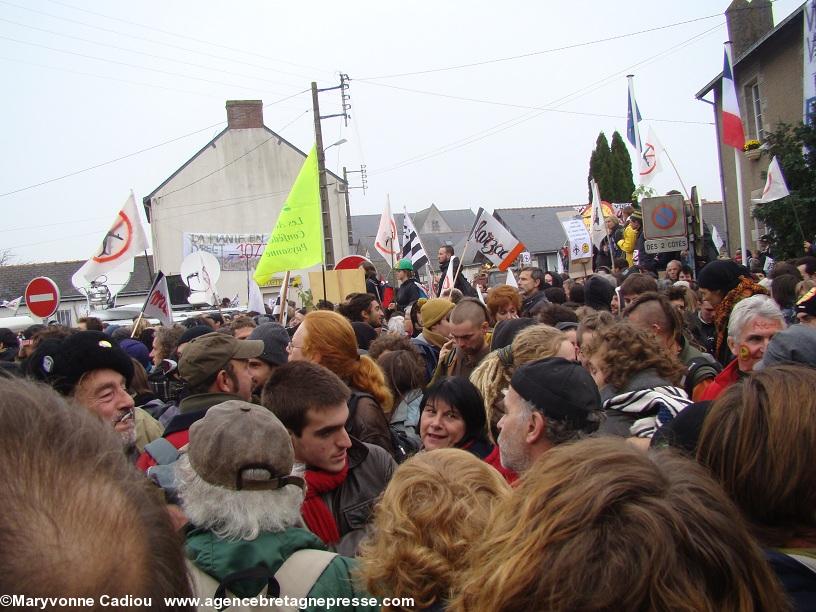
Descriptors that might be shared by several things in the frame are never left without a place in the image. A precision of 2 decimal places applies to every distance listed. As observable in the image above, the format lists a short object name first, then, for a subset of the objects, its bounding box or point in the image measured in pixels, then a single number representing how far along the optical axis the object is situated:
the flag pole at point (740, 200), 13.81
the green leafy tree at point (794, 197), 13.95
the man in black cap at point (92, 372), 3.62
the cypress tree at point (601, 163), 51.84
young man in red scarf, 2.97
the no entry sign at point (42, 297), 11.53
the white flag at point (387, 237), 19.47
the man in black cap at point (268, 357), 4.75
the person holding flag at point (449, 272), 10.38
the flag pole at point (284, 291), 9.80
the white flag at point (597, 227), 15.52
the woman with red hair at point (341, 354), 4.43
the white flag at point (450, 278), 10.23
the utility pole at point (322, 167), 23.23
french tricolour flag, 13.70
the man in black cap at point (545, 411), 2.85
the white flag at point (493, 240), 10.91
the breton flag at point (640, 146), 16.53
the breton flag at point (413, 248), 13.73
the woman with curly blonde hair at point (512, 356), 4.07
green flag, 10.09
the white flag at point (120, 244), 11.84
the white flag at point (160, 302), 10.13
